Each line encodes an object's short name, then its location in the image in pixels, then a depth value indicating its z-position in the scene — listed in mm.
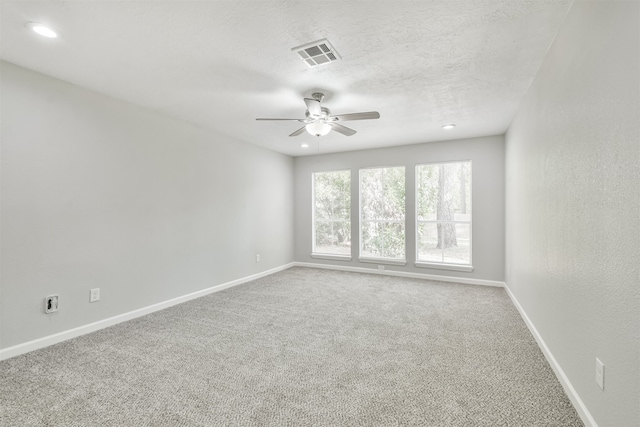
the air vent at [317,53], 2146
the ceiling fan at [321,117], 2838
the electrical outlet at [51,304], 2668
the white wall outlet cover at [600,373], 1457
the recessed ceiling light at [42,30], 1947
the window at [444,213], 5039
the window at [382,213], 5555
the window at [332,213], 6090
